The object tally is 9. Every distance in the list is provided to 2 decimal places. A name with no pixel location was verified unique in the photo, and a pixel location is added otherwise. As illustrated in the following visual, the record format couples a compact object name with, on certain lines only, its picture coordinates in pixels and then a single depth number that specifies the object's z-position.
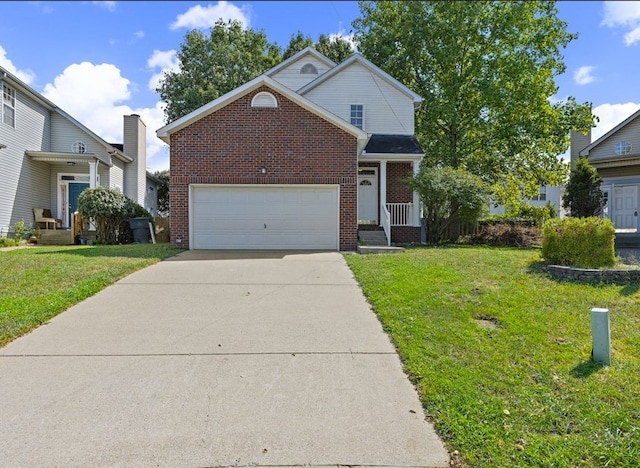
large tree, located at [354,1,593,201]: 20.92
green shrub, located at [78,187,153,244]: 14.82
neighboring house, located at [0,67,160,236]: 16.33
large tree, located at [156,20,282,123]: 30.45
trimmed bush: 8.44
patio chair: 17.80
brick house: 13.03
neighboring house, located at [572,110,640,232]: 18.44
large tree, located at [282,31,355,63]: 31.91
